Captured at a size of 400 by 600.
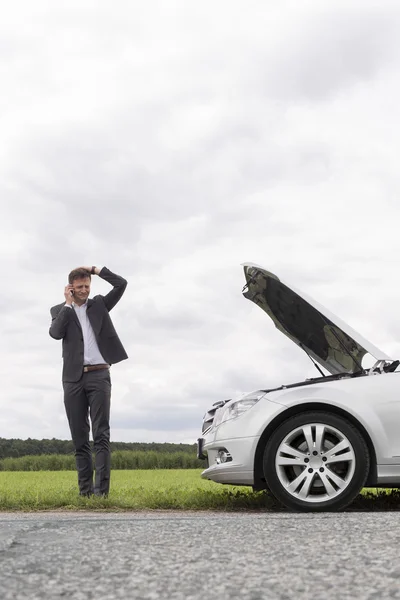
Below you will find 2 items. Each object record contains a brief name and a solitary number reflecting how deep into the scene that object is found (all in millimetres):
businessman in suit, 7699
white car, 6395
